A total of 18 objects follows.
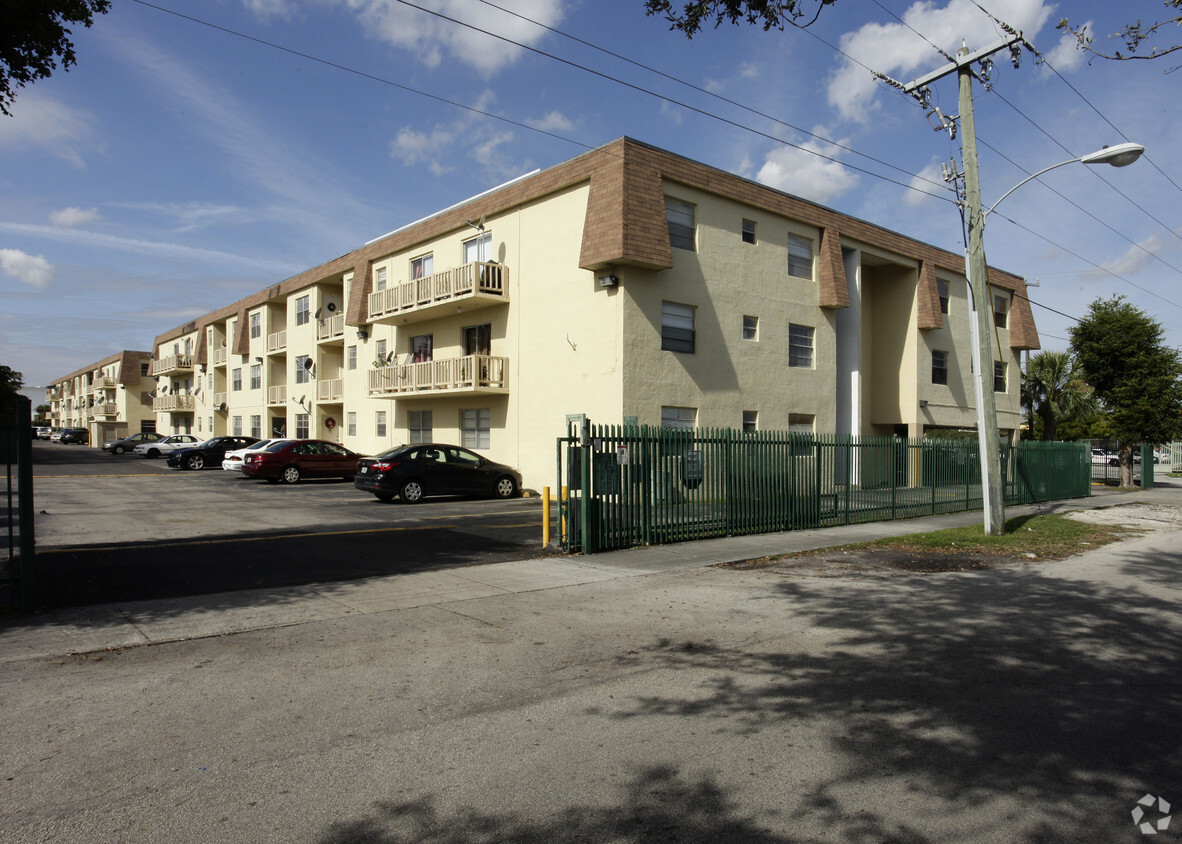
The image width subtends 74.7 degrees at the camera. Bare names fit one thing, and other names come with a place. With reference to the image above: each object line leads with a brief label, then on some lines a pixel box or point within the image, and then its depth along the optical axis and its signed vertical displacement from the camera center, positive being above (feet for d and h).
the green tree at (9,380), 147.45 +12.09
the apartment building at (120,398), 240.73 +12.59
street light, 46.29 +2.40
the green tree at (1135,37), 23.53 +12.16
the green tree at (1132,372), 96.02 +7.52
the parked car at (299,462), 85.81 -2.97
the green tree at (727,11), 24.27 +13.39
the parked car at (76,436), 256.66 +0.26
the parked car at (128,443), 159.22 -1.35
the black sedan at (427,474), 63.72 -3.32
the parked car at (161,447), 147.00 -2.06
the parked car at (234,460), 100.83 -3.23
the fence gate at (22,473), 23.15 -1.08
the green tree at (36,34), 26.30 +14.14
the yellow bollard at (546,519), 40.03 -4.44
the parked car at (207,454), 112.98 -2.61
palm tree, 116.57 +6.10
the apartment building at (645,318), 63.62 +11.87
